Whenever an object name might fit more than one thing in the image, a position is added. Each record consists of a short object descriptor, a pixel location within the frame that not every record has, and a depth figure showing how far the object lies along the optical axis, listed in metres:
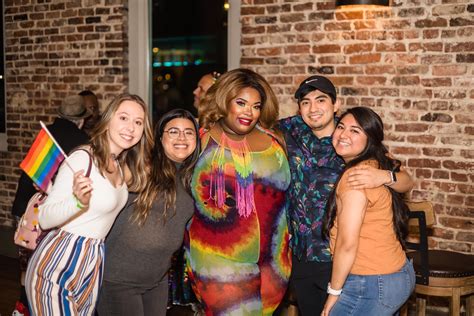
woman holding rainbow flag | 2.44
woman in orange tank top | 2.39
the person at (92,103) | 5.17
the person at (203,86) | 4.43
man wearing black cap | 2.79
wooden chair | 3.04
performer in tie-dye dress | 2.84
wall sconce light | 3.98
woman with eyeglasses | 2.68
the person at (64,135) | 3.77
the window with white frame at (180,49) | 5.34
